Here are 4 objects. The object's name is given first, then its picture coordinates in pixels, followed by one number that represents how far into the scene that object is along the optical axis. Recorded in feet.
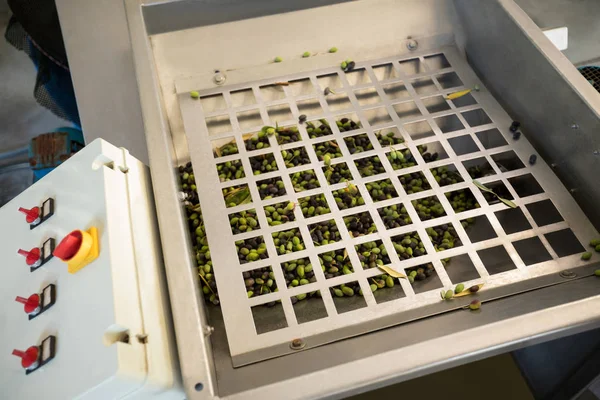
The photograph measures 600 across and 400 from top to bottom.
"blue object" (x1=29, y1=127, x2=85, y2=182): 5.91
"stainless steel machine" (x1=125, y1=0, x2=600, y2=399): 2.72
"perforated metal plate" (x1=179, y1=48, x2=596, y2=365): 3.26
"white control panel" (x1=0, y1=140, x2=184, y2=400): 2.43
